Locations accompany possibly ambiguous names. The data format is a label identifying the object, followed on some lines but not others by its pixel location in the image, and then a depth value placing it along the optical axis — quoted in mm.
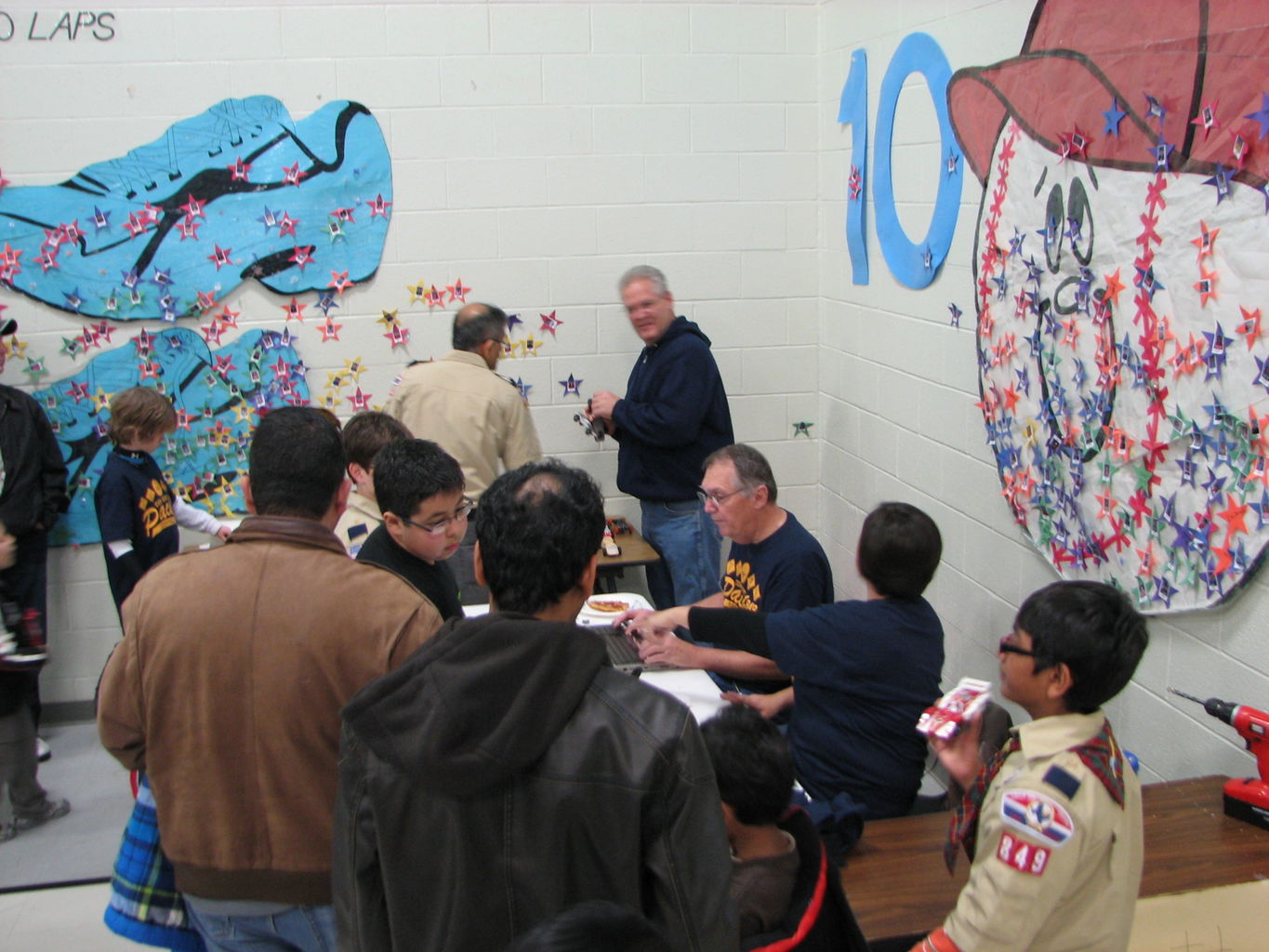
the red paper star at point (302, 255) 4555
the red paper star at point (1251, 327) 2311
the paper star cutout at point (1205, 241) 2420
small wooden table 4359
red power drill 2215
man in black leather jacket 1306
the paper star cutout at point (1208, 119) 2373
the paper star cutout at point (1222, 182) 2361
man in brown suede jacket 1755
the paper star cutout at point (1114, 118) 2682
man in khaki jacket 4137
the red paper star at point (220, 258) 4512
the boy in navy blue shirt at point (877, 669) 2441
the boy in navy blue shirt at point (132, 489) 3955
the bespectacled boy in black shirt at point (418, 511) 2416
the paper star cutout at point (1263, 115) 2227
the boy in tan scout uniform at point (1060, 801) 1619
